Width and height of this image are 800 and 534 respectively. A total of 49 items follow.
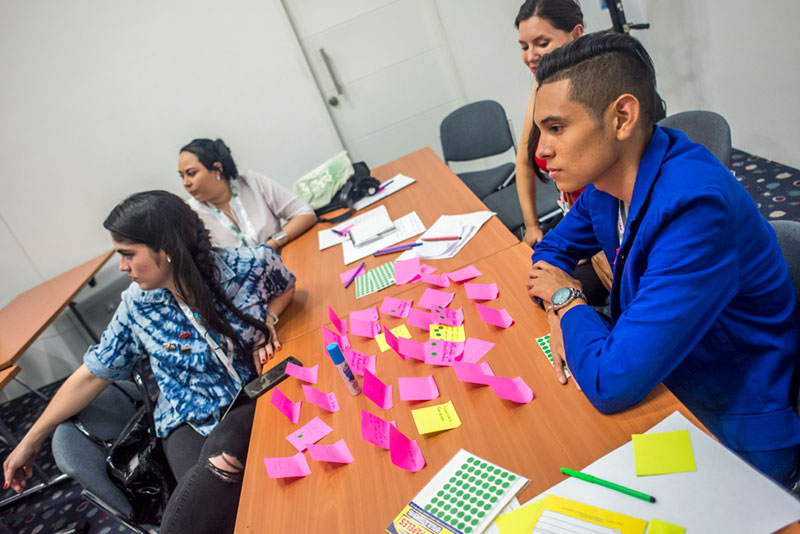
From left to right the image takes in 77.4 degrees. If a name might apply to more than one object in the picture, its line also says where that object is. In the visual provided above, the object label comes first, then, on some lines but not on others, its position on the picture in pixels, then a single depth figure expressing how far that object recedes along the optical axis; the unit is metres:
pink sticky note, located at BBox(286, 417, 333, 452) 1.29
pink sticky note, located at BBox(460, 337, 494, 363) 1.31
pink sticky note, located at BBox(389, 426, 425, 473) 1.07
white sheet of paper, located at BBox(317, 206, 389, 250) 2.56
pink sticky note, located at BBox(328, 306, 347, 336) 1.70
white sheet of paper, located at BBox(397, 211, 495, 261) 1.94
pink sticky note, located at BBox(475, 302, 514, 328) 1.39
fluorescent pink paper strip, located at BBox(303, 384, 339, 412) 1.37
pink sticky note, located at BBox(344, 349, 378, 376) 1.43
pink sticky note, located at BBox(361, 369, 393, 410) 1.26
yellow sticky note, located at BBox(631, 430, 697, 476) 0.85
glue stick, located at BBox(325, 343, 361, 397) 1.29
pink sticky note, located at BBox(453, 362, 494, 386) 1.20
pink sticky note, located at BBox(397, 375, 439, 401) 1.25
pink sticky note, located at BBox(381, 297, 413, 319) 1.65
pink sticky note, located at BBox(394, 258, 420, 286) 1.83
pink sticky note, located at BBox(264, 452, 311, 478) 1.20
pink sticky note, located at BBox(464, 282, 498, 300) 1.54
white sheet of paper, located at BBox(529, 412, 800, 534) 0.73
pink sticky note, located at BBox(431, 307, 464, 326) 1.48
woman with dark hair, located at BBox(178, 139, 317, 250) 2.68
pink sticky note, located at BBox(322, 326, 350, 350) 1.63
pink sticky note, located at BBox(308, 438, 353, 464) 1.17
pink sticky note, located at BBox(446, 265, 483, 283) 1.67
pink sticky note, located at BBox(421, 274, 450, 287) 1.71
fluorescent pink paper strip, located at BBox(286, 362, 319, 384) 1.54
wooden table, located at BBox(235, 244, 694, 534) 0.97
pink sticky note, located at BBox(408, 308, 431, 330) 1.52
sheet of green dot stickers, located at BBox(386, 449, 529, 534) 0.91
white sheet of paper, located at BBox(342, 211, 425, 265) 2.23
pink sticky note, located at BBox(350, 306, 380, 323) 1.67
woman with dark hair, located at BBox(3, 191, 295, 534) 1.70
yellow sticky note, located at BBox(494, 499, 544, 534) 0.86
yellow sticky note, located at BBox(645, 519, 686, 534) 0.75
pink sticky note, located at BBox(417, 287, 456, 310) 1.60
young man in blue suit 0.87
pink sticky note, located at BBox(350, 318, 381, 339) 1.61
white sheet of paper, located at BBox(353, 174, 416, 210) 2.88
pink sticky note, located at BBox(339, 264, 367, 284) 2.08
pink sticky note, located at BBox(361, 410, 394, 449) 1.16
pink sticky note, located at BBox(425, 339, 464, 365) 1.34
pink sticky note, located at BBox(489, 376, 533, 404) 1.12
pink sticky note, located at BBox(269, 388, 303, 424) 1.40
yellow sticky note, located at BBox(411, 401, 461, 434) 1.14
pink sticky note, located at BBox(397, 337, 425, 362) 1.39
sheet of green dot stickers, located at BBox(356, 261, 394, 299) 1.89
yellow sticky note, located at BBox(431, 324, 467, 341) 1.42
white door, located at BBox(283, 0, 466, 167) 4.06
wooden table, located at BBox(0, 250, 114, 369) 2.96
